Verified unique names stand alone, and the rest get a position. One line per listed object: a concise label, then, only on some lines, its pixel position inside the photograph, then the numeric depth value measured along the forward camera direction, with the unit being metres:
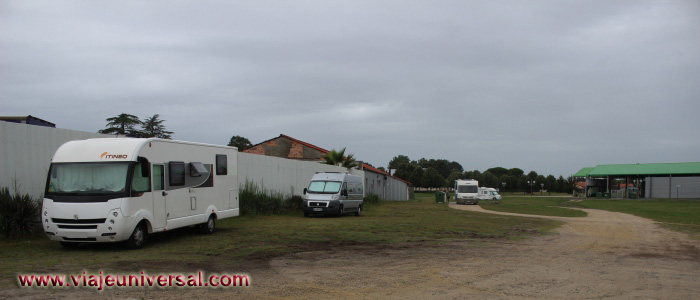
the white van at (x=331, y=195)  24.72
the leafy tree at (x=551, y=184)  107.37
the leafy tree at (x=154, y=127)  46.50
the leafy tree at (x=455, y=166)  186.49
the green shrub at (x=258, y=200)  22.67
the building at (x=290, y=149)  48.84
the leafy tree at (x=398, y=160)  149.06
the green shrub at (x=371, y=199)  43.52
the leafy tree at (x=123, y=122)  41.73
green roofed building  67.19
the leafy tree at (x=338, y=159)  41.16
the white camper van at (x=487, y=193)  56.71
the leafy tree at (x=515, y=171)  148.90
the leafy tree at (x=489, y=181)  114.44
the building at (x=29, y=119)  18.25
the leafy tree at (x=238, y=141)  82.00
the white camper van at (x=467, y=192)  48.53
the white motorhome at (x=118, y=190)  11.48
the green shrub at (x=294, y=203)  27.72
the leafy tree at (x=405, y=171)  115.12
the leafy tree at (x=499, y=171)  151.38
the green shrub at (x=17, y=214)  12.76
